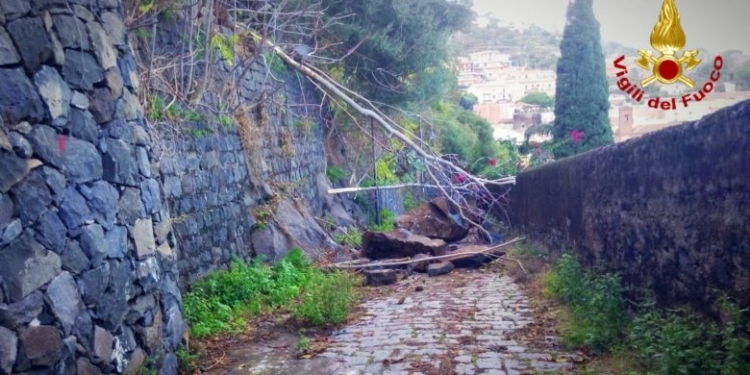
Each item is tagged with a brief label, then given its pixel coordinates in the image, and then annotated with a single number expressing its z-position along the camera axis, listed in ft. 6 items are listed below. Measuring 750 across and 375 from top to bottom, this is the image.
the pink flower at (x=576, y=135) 54.57
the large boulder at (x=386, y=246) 34.37
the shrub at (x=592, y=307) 15.83
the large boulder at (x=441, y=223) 44.47
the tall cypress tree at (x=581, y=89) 55.83
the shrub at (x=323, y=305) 20.74
